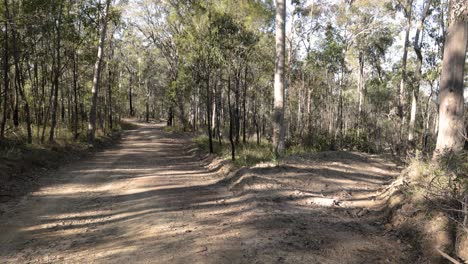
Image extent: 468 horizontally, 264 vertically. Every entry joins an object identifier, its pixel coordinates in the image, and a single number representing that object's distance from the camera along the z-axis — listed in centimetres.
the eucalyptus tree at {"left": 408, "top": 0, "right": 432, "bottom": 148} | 1753
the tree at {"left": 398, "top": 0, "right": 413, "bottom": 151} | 2009
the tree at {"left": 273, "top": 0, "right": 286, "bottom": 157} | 1127
